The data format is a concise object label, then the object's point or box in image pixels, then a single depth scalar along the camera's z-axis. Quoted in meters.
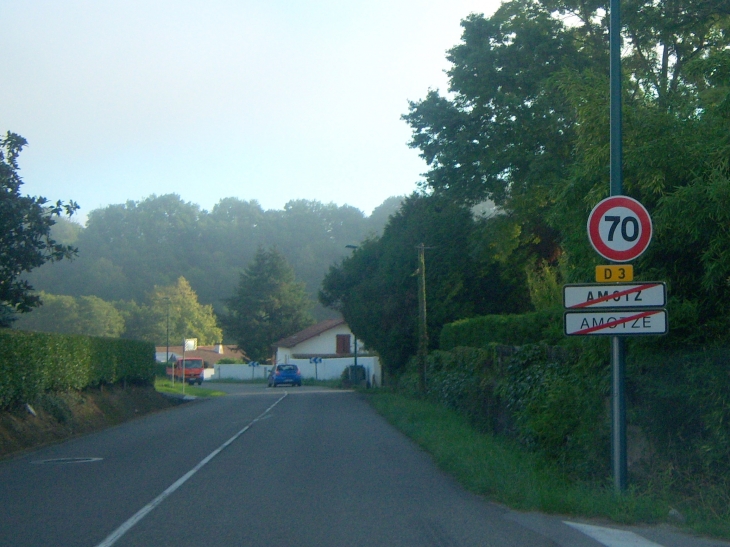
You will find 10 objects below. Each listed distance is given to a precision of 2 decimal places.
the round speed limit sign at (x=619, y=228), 7.95
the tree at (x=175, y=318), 78.94
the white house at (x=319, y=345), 72.25
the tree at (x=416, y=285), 35.62
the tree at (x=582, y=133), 8.44
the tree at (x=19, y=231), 16.41
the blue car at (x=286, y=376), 55.94
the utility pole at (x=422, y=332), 30.03
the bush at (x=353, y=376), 52.81
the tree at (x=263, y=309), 84.75
